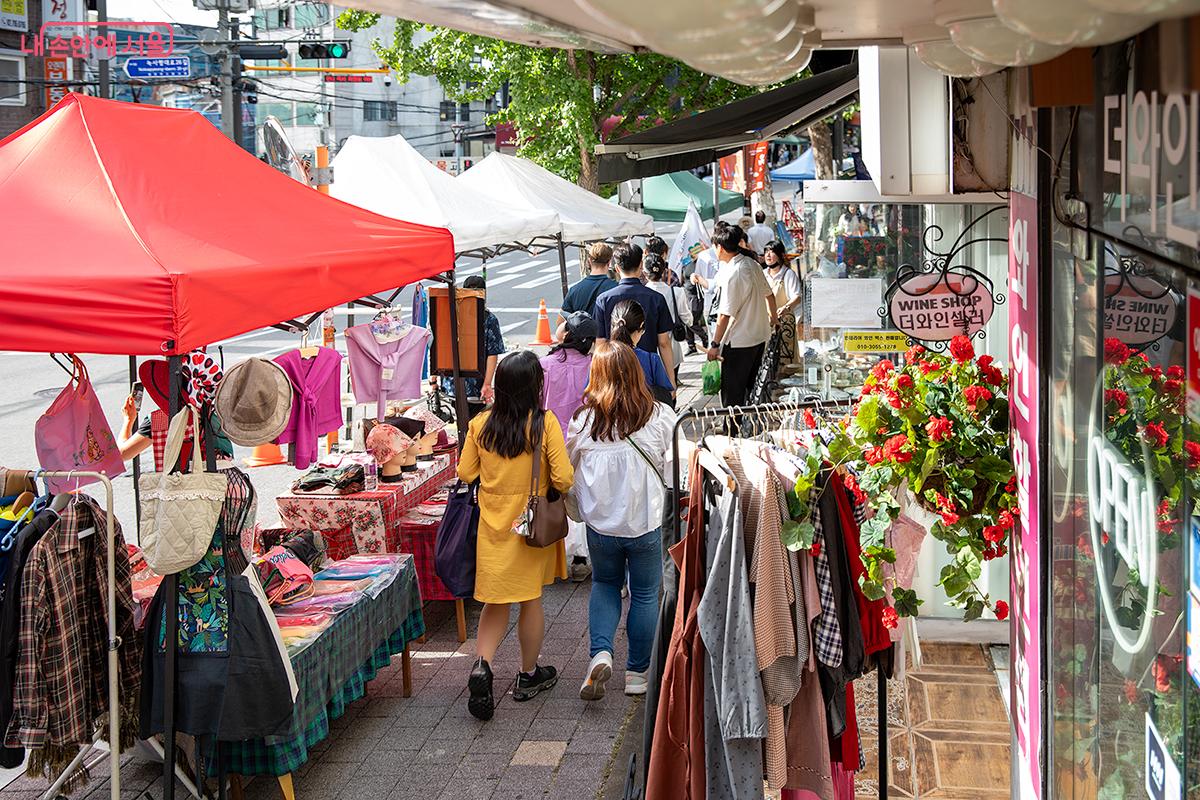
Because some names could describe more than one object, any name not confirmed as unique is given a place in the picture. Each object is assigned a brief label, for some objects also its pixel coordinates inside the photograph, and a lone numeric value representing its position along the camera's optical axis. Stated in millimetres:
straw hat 6556
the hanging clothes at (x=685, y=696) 4055
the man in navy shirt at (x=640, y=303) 8906
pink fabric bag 6332
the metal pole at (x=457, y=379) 7715
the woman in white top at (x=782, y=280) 11578
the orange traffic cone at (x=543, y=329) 18750
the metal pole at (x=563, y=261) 12168
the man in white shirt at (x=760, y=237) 15416
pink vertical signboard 3012
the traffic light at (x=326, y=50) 22777
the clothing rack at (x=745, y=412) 4465
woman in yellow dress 5727
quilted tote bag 4508
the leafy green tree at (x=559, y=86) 16078
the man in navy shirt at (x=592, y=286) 9461
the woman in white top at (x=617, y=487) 5773
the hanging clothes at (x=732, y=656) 3873
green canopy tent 24812
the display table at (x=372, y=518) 7070
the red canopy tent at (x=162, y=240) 4297
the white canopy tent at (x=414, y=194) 8945
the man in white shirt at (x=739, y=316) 10007
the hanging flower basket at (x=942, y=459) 3301
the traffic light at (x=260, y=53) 21594
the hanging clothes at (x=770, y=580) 3840
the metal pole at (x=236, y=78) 21891
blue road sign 23906
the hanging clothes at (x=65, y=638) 4543
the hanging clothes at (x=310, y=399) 7434
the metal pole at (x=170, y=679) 4637
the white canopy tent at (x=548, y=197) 11296
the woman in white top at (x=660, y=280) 11977
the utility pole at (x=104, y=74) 24089
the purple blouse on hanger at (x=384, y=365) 8930
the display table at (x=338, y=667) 4969
